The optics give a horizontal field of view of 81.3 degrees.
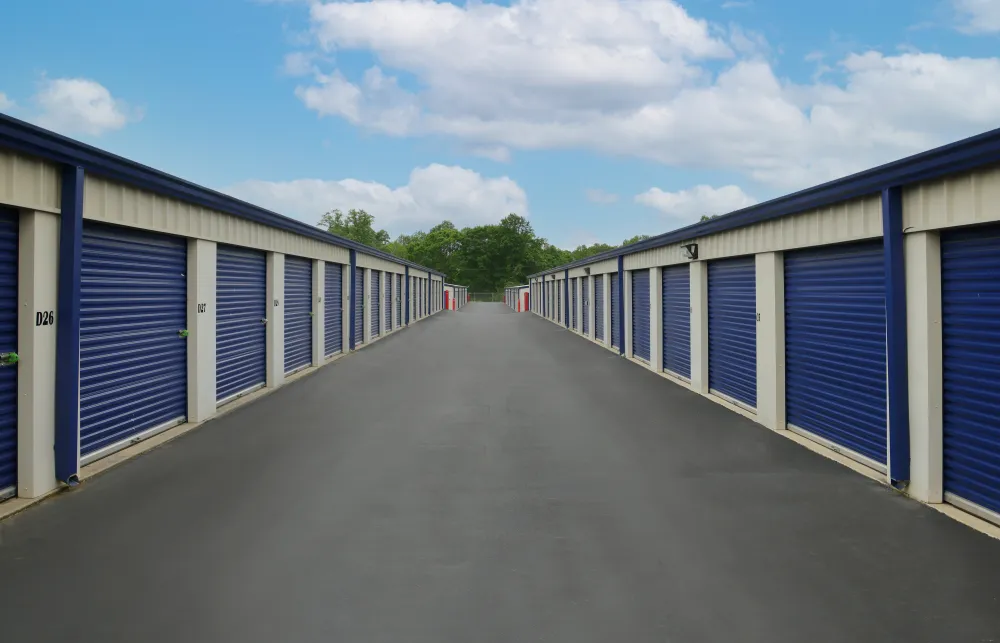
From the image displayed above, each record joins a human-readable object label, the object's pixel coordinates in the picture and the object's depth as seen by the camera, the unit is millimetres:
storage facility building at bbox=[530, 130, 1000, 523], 5324
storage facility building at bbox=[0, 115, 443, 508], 5770
